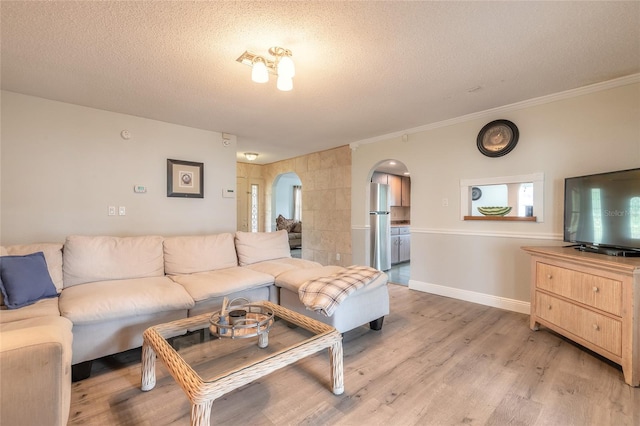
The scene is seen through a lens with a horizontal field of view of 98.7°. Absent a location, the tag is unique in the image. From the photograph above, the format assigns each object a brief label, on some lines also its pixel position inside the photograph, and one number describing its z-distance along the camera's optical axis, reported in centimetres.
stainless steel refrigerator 502
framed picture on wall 368
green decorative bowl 319
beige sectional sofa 103
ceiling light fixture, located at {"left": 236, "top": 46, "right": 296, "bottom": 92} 187
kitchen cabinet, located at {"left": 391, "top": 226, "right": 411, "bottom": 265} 598
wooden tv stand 180
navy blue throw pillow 185
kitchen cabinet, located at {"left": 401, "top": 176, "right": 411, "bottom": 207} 696
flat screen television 207
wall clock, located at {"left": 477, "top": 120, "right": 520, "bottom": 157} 308
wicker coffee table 119
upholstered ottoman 228
